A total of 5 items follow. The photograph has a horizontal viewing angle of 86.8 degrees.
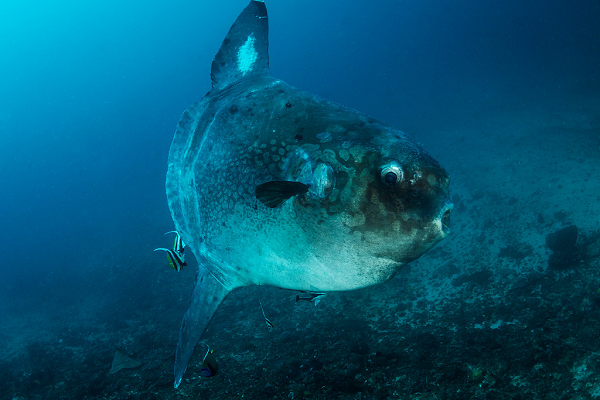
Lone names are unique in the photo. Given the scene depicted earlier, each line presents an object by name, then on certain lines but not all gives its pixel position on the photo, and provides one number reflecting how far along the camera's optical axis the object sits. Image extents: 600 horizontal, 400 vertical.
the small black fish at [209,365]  3.40
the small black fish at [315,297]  2.56
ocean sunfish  1.41
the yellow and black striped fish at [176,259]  3.46
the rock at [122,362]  5.58
